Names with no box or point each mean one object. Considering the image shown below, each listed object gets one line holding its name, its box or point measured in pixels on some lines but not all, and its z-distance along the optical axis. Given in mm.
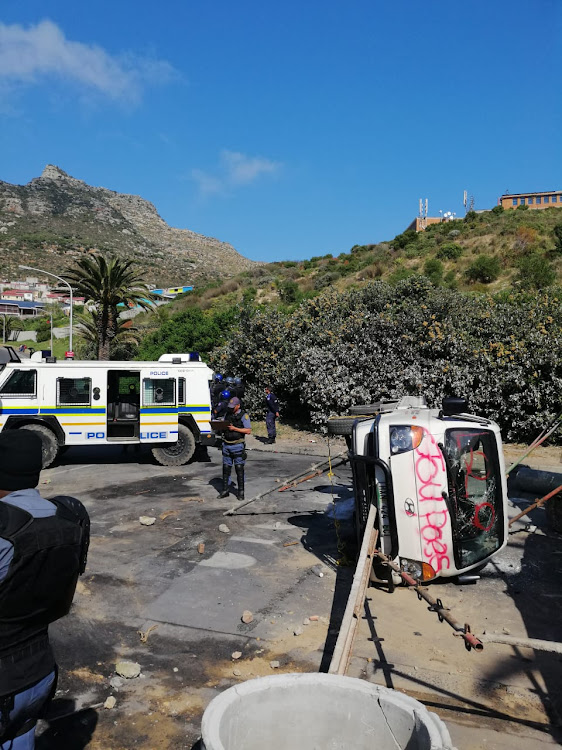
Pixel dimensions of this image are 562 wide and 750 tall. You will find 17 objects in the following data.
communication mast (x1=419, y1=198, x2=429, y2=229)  69812
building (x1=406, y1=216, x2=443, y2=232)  70500
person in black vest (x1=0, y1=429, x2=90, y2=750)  2412
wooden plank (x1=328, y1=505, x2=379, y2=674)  3360
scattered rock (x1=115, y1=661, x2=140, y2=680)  4367
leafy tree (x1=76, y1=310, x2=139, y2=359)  31020
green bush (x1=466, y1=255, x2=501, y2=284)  35656
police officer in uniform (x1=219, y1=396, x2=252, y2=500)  9383
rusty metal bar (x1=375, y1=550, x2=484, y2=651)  3102
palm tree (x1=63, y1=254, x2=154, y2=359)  26906
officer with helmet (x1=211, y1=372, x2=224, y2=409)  16094
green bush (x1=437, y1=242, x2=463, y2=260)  41588
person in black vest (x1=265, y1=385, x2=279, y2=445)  16562
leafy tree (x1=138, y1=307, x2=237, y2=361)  27688
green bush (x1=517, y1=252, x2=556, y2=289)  30281
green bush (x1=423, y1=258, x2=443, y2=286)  37750
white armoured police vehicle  12383
